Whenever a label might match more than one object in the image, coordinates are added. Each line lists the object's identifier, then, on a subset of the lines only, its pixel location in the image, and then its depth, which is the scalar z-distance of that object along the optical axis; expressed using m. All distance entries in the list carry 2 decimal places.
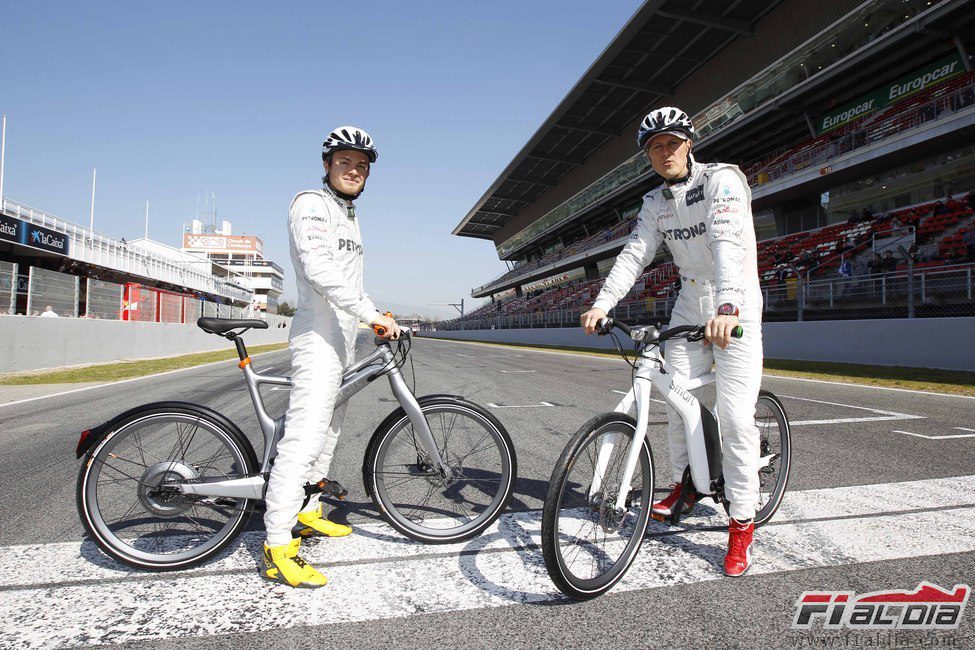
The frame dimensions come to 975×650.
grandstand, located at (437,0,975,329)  15.20
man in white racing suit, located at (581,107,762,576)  2.47
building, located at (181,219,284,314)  109.81
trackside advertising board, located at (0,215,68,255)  23.68
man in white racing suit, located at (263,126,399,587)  2.43
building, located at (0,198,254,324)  15.43
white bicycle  2.04
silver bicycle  2.44
